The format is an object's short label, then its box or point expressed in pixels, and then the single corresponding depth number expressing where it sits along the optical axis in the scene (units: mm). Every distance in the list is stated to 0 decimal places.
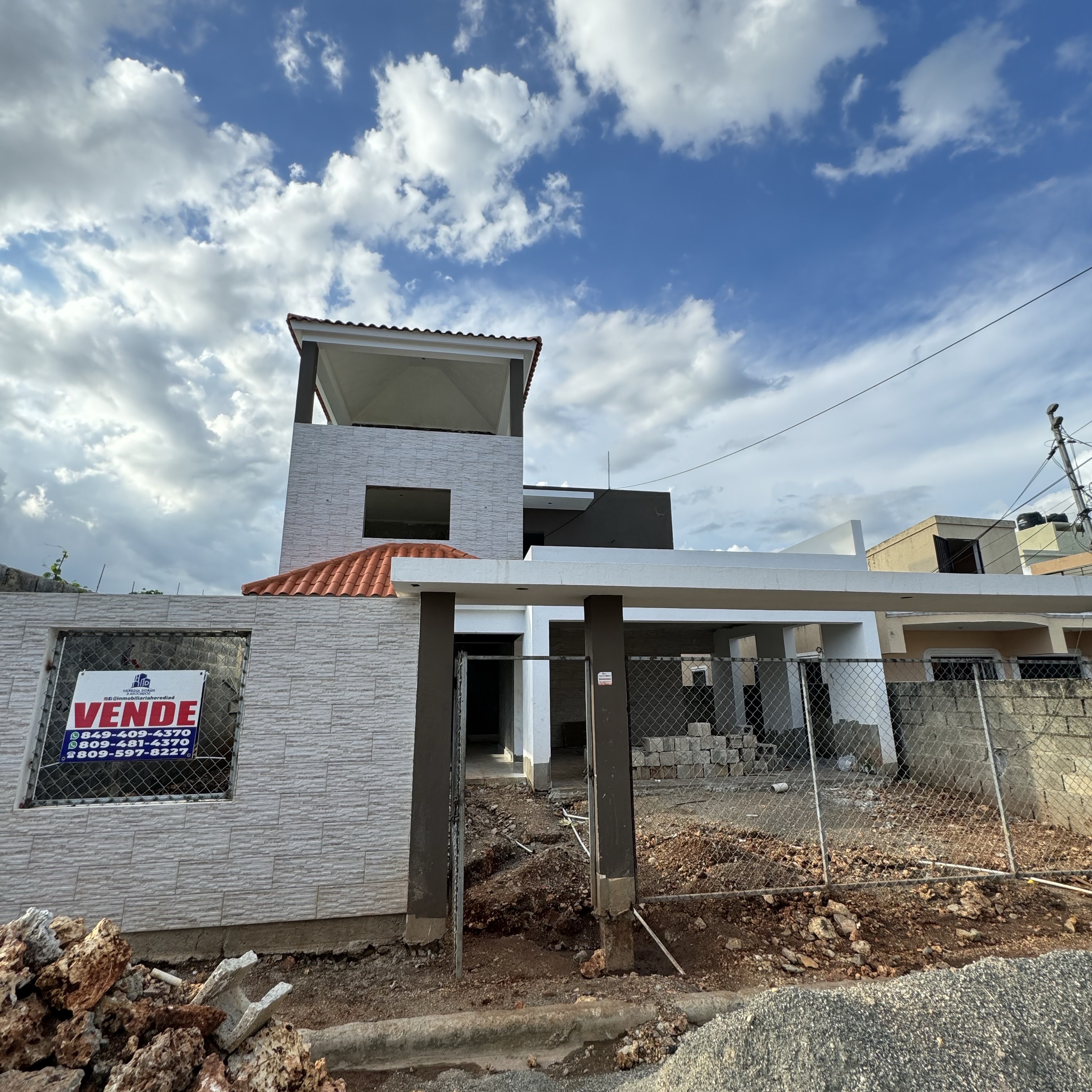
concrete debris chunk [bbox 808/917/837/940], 4875
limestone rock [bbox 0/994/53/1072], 2338
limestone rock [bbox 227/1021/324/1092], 2498
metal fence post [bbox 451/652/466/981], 4207
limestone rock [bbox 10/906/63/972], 2615
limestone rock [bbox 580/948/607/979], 4320
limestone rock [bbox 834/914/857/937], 4953
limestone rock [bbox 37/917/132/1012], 2549
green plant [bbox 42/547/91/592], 13320
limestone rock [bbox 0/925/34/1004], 2445
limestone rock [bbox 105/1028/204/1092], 2314
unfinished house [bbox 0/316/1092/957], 4297
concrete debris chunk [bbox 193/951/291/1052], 2666
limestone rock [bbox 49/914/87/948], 2783
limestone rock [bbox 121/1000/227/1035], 2590
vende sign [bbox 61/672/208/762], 4395
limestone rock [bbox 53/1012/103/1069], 2404
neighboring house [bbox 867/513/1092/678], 16156
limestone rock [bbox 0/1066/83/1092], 2240
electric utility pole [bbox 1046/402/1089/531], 13141
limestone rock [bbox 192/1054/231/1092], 2369
